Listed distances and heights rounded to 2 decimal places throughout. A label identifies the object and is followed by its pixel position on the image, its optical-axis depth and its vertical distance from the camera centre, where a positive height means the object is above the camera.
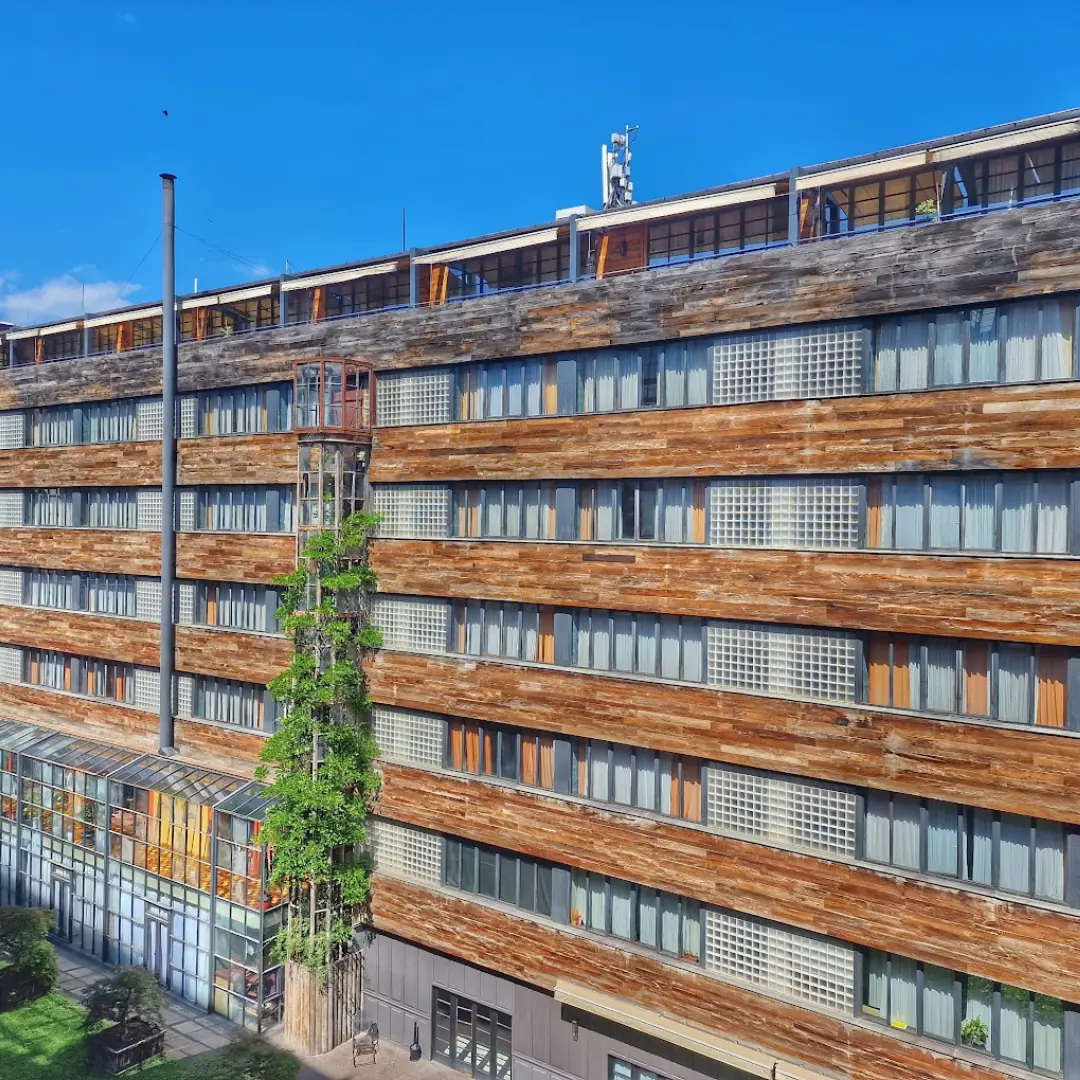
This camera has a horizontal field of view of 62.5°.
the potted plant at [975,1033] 20.09 -10.69
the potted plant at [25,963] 31.81 -15.29
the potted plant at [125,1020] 28.05 -15.52
